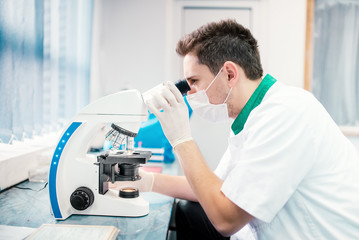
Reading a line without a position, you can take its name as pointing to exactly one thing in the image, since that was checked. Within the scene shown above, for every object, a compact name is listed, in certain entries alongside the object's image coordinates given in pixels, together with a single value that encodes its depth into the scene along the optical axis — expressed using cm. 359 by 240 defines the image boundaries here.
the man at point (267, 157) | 75
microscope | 91
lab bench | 85
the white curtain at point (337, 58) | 292
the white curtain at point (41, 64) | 130
